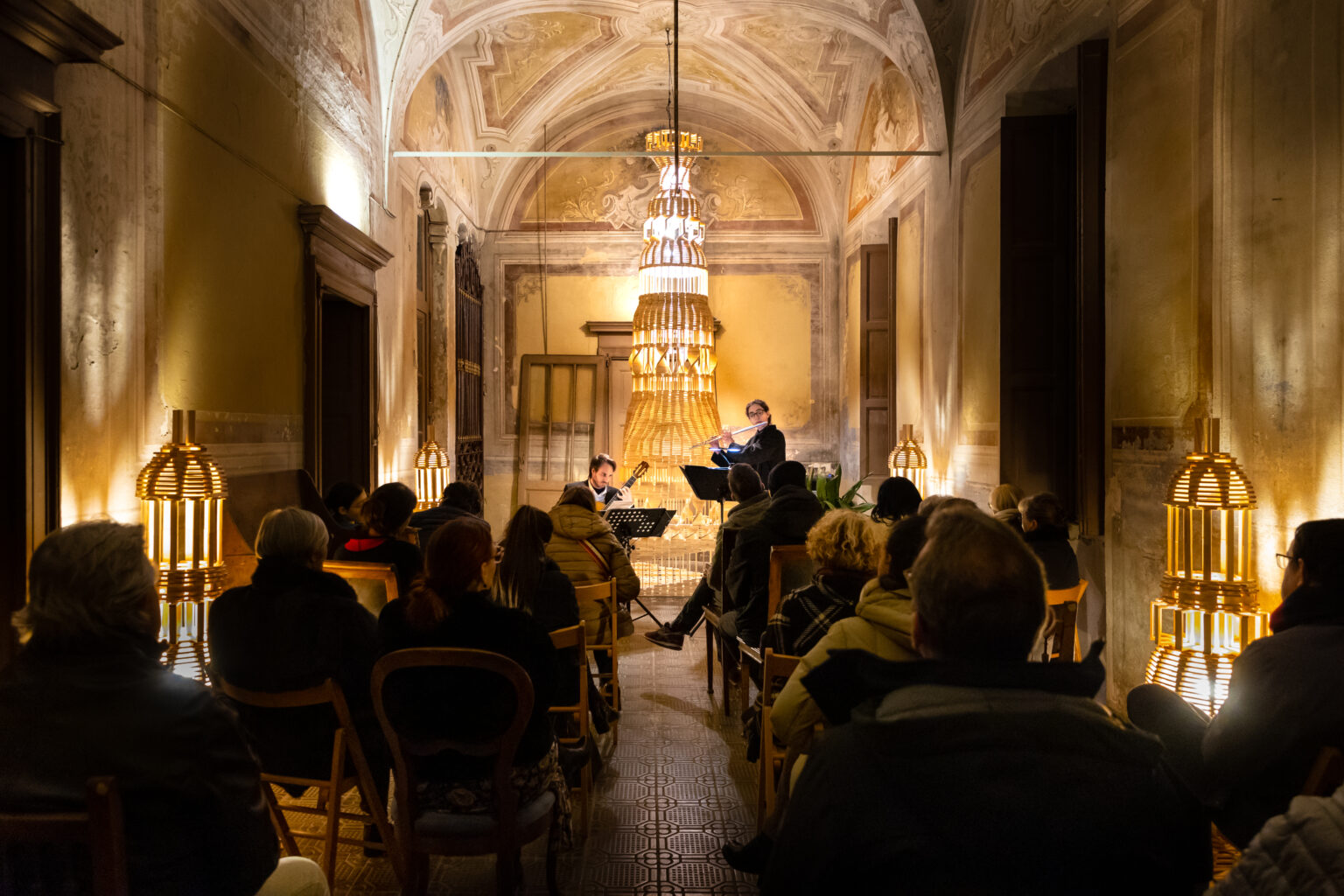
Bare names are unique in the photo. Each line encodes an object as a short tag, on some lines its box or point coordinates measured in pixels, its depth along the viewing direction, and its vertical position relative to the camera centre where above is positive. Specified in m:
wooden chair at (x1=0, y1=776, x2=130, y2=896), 1.42 -0.62
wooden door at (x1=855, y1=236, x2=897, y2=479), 9.81 +0.85
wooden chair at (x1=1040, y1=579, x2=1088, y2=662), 3.44 -0.73
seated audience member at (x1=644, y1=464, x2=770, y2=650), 4.76 -0.49
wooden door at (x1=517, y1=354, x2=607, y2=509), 12.08 +0.21
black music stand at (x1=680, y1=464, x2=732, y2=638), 7.03 -0.34
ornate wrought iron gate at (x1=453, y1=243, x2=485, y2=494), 11.16 +0.80
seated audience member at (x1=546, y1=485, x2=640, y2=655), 4.53 -0.57
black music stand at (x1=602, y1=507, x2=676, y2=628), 6.23 -0.59
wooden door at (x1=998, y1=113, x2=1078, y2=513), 5.62 +0.81
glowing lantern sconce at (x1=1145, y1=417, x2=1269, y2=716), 3.35 -0.55
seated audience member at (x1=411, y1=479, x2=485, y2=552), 4.62 -0.37
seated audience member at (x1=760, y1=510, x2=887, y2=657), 2.90 -0.45
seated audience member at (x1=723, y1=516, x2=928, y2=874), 2.19 -0.50
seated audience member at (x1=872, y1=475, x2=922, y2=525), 4.34 -0.31
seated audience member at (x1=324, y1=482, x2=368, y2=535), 5.11 -0.36
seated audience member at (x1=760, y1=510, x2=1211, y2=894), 1.20 -0.49
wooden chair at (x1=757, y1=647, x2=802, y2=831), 2.65 -1.03
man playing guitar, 7.88 -0.37
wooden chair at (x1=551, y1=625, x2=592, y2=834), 2.95 -1.01
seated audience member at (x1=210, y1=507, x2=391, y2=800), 2.61 -0.59
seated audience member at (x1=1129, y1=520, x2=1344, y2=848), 1.90 -0.59
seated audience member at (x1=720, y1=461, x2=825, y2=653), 4.22 -0.56
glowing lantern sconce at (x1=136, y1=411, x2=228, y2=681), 3.81 -0.42
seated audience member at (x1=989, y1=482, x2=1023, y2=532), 5.00 -0.35
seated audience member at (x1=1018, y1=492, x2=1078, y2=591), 4.12 -0.46
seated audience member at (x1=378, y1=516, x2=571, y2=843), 2.32 -0.62
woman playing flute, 8.45 -0.10
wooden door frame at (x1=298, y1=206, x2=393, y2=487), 6.05 +1.15
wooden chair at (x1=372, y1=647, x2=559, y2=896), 2.22 -0.97
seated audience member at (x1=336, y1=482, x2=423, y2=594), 3.86 -0.44
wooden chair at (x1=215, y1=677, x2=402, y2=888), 2.59 -1.01
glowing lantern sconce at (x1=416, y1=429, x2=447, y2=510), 8.10 -0.34
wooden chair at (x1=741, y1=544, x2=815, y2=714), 3.95 -0.61
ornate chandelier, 9.63 +0.80
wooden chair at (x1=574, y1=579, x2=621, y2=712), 4.37 -1.02
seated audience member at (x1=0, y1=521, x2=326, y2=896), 1.53 -0.50
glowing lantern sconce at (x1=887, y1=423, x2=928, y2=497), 7.73 -0.18
